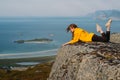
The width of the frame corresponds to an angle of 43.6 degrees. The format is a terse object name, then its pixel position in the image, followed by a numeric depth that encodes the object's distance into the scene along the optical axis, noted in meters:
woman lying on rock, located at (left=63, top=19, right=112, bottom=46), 7.51
